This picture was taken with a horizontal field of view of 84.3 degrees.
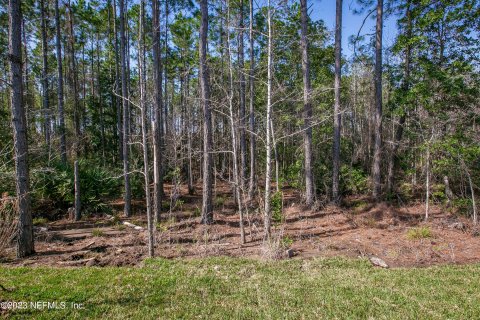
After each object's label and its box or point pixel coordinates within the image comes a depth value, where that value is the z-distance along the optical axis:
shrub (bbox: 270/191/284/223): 6.79
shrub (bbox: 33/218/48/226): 8.03
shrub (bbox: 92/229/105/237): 7.20
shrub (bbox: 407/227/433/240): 6.76
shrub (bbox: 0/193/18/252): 3.99
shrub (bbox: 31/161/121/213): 8.89
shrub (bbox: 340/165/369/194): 11.58
